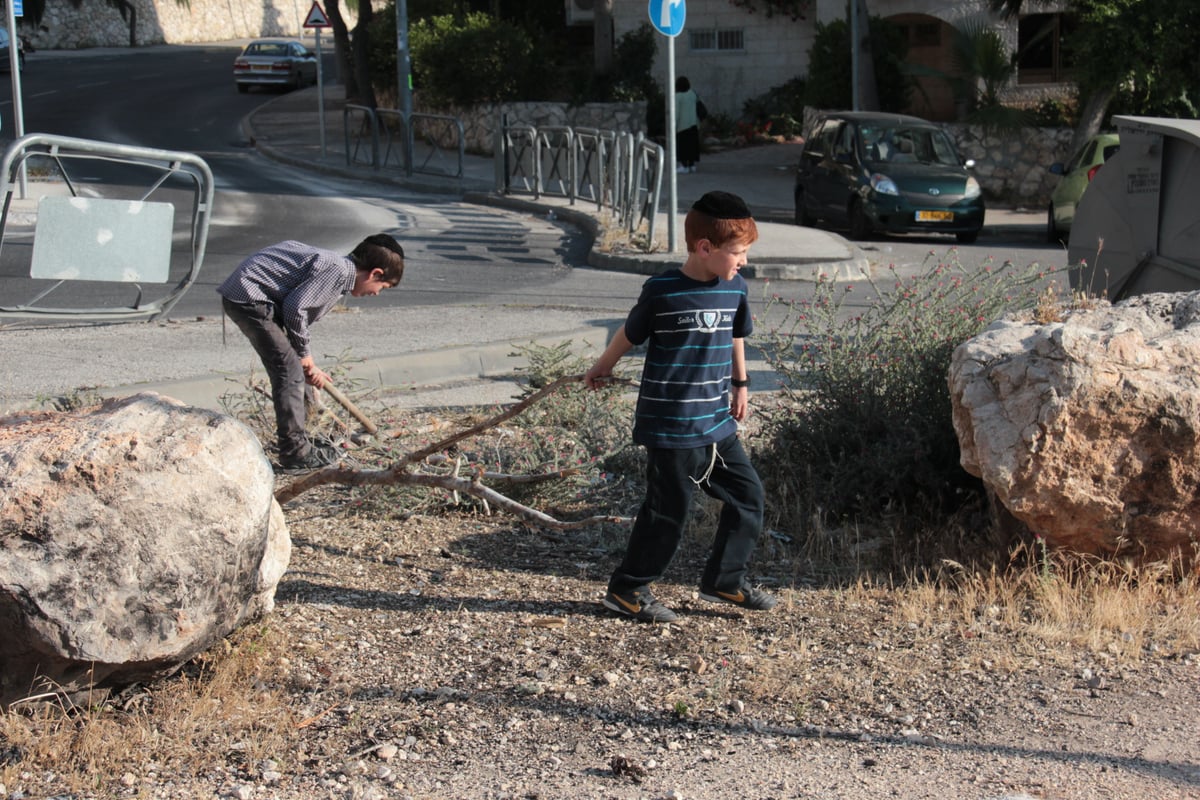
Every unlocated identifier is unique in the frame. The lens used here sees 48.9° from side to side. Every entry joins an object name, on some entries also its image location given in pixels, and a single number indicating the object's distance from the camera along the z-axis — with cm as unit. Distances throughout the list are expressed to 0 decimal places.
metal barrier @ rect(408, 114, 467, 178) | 2297
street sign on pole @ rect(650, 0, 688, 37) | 1249
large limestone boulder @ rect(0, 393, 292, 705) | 331
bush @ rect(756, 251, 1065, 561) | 512
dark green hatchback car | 1562
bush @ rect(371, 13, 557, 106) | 2636
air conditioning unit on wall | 3031
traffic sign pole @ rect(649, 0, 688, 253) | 1249
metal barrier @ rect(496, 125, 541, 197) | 1894
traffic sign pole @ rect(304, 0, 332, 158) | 2317
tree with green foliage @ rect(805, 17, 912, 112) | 2505
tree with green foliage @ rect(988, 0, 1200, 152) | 1831
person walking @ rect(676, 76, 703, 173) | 2167
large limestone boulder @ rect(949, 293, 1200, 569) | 420
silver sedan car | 4012
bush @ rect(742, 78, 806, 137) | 2806
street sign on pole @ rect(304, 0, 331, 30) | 2317
